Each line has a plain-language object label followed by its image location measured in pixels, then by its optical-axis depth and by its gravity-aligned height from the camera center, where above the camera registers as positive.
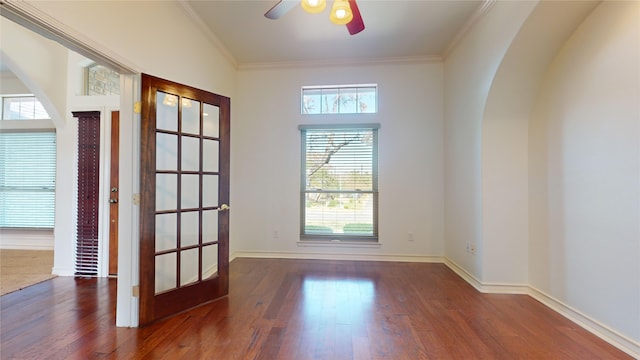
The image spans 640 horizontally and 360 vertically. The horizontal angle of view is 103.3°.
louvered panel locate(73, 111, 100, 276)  3.30 -0.13
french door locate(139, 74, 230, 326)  2.19 -0.15
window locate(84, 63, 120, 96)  3.48 +1.41
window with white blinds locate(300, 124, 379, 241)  4.06 +0.01
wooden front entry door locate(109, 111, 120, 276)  3.28 -0.14
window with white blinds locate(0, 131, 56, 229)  4.48 +0.07
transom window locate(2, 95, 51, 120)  4.52 +1.33
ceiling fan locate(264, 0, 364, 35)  1.91 +1.39
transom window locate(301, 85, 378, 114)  4.09 +1.37
